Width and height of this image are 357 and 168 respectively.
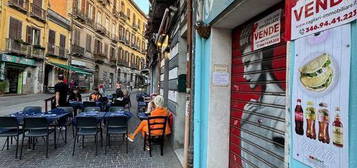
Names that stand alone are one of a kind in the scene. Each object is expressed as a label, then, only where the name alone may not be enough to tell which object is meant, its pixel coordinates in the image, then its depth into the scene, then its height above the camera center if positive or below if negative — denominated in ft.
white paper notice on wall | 13.41 +0.53
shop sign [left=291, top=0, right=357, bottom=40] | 5.29 +1.57
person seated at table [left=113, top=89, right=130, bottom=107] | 35.96 -1.93
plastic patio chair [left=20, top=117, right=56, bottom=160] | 18.92 -2.96
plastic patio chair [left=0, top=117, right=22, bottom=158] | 18.75 -2.96
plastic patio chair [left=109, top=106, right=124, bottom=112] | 26.01 -2.29
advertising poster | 5.35 -0.21
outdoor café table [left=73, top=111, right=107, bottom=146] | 21.59 -2.45
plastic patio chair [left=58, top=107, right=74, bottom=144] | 24.19 -3.29
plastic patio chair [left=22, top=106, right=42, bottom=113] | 23.31 -2.28
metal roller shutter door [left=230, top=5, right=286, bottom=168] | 8.87 -0.71
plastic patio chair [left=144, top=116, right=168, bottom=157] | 20.24 -3.30
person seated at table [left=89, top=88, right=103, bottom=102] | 37.02 -1.70
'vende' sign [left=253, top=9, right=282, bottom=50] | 9.41 +2.09
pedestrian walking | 28.32 -0.86
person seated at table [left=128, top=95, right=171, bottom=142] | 20.59 -2.07
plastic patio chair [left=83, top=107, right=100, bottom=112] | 26.20 -2.36
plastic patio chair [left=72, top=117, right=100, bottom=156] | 20.04 -2.91
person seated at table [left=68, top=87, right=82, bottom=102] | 36.70 -1.66
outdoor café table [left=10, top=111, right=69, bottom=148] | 19.95 -2.47
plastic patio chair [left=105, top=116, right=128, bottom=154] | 20.93 -3.00
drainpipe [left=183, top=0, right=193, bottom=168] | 15.98 +0.06
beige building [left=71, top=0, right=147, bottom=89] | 105.60 +22.03
